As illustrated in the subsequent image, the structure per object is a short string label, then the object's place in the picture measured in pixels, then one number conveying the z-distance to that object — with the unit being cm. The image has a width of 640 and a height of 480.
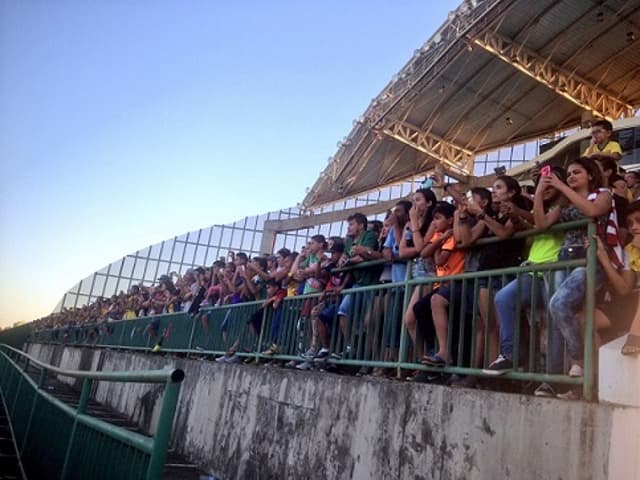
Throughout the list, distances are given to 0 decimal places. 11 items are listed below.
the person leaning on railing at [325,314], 523
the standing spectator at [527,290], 325
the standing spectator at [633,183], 445
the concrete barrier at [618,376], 258
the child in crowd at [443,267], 377
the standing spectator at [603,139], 506
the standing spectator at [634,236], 338
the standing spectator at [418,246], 408
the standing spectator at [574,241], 294
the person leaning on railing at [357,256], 501
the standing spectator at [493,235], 361
